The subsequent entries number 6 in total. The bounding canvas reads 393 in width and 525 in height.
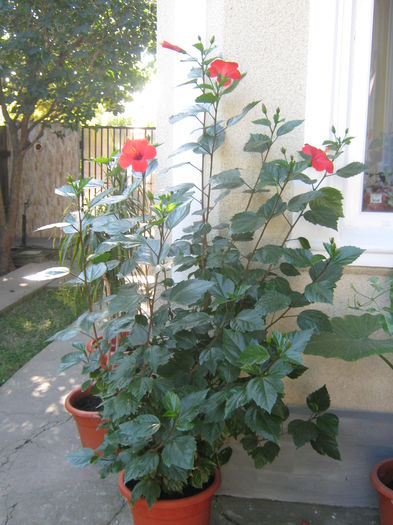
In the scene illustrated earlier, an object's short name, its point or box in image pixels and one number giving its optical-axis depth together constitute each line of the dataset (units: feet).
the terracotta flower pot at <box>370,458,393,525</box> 7.24
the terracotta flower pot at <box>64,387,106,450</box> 9.27
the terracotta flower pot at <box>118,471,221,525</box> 6.79
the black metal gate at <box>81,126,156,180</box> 31.19
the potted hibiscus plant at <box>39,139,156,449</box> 6.32
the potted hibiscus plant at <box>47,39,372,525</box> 6.00
